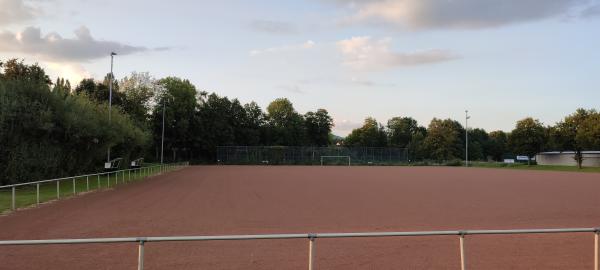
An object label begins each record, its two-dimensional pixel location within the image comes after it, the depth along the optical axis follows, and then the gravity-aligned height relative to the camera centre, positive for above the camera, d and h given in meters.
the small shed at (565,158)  79.81 -1.50
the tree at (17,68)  44.81 +7.46
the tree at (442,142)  102.62 +1.61
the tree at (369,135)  122.31 +3.65
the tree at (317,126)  116.44 +5.57
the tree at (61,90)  27.70 +3.50
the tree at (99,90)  62.38 +7.56
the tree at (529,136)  82.19 +2.04
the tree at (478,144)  124.91 +1.42
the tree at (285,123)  105.99 +5.97
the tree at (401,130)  128.38 +5.02
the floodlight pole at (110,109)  34.61 +3.01
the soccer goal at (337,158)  92.91 -1.23
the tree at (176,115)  82.69 +5.97
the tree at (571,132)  70.94 +2.36
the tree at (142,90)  79.48 +9.78
